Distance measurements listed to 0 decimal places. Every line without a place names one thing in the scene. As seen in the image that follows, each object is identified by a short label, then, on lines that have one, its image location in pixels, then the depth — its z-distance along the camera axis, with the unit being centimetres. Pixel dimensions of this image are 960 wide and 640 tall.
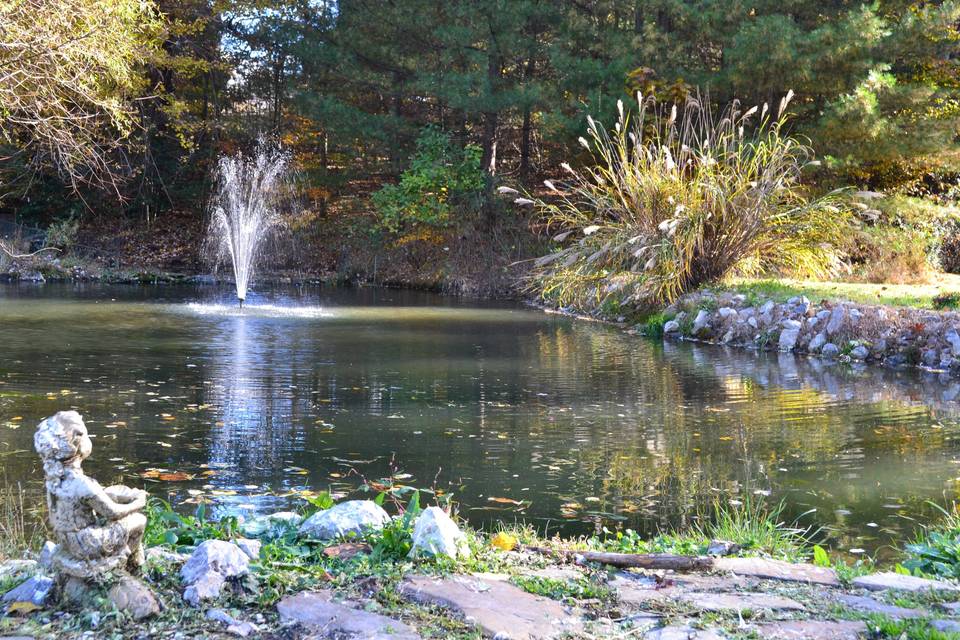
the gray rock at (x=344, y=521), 388
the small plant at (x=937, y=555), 390
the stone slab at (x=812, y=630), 299
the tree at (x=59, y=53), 754
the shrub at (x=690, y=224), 1396
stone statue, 312
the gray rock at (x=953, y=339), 1058
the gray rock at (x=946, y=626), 296
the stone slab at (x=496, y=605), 301
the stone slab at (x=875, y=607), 317
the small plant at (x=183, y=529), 381
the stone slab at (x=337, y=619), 292
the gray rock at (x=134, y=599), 304
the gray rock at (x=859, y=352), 1130
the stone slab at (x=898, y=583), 351
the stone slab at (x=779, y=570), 364
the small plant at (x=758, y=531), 420
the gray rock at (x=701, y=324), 1339
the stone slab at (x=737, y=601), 326
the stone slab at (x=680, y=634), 298
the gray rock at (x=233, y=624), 293
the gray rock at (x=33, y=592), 311
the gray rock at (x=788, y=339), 1221
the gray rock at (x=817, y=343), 1182
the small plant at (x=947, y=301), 1163
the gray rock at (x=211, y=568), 315
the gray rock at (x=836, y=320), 1185
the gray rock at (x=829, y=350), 1153
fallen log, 372
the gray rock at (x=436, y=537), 362
